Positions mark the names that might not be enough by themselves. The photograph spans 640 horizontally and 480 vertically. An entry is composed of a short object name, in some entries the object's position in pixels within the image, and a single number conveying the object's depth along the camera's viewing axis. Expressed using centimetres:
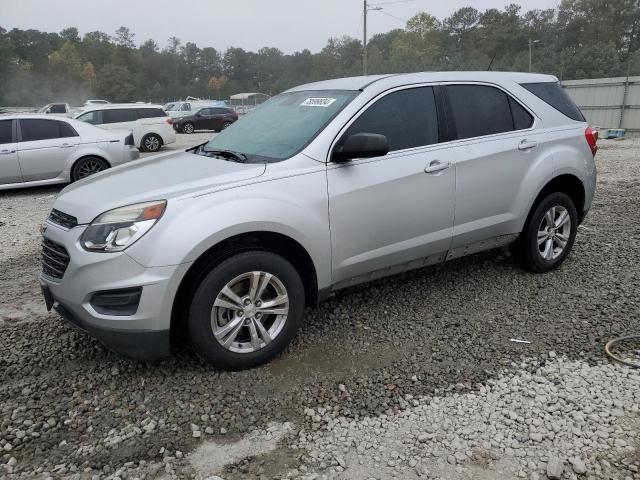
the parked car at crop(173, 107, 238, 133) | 2786
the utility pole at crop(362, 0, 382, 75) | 3503
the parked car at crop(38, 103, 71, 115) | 2680
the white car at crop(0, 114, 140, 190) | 937
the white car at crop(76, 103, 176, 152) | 1614
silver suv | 294
